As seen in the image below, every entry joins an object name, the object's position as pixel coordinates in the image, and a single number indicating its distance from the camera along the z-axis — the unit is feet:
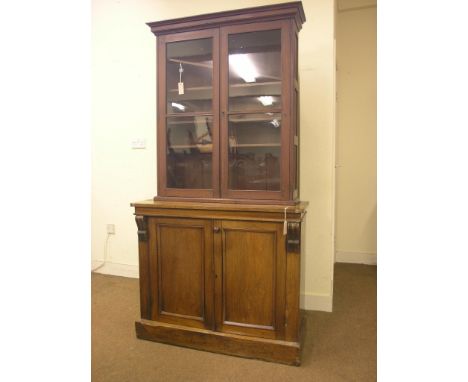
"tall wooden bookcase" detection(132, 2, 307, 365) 5.80
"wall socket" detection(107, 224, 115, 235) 10.28
